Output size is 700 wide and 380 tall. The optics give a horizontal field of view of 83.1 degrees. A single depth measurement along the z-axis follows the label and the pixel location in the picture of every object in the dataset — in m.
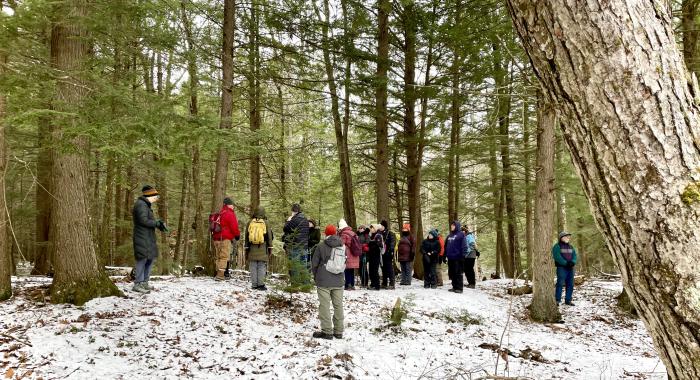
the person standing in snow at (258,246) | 8.99
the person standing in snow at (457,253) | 11.24
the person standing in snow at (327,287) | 6.63
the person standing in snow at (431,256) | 11.66
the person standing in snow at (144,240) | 7.59
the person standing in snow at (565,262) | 10.45
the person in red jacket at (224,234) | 9.48
